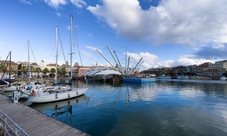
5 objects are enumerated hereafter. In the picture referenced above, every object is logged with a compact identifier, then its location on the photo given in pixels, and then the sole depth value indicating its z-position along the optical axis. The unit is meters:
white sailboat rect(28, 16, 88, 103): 16.98
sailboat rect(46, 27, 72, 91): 22.00
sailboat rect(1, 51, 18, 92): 28.97
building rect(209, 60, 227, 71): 151.50
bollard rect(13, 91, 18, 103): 14.79
